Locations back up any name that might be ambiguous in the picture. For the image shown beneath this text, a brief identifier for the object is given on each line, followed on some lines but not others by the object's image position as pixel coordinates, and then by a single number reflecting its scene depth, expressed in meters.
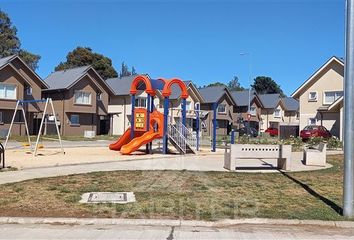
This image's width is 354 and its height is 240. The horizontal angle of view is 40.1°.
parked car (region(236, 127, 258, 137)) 59.53
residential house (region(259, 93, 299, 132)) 83.50
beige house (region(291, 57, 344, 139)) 46.41
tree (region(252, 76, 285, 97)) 134.12
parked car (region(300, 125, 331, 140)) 40.01
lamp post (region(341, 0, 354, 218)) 8.99
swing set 20.92
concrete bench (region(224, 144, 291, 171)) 15.74
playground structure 22.00
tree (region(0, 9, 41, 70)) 76.06
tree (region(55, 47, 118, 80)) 84.38
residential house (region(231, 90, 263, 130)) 77.12
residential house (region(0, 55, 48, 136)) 45.28
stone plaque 10.00
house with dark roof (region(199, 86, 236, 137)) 70.06
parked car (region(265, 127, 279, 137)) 71.41
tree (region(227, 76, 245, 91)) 173.11
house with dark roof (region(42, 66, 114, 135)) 52.28
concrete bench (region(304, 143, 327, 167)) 18.27
